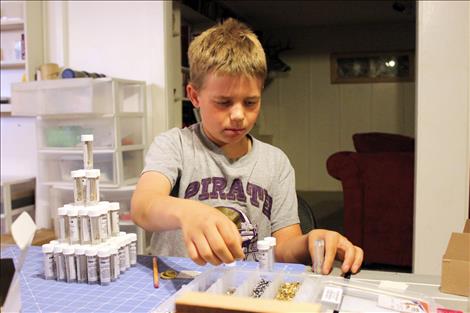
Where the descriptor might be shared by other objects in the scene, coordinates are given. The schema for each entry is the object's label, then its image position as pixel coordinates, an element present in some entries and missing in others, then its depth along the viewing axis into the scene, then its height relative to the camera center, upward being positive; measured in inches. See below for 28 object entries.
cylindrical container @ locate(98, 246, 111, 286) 31.6 -8.8
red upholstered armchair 119.9 -17.7
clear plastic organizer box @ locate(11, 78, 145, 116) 98.7 +9.5
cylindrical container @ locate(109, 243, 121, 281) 32.4 -8.7
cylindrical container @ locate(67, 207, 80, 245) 33.2 -6.2
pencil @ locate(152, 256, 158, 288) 30.9 -9.4
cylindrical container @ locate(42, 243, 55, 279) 33.0 -8.8
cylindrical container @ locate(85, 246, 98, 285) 31.9 -8.8
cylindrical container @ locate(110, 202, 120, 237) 35.5 -6.2
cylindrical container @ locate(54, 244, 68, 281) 32.6 -8.8
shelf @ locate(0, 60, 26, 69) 118.5 +19.9
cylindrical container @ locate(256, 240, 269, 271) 31.0 -8.0
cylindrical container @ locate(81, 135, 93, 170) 36.1 -0.9
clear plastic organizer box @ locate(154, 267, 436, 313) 23.6 -8.4
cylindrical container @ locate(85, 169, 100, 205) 34.6 -3.5
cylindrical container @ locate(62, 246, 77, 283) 32.4 -8.9
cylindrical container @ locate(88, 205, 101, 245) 33.1 -6.1
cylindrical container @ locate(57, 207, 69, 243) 33.7 -6.3
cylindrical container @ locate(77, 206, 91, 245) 33.1 -6.2
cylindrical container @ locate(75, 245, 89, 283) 32.4 -8.9
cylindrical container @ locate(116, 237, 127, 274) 33.7 -8.6
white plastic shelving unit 99.8 +2.6
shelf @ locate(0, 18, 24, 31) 116.2 +29.8
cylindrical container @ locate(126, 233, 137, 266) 35.4 -8.6
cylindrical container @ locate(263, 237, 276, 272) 31.3 -7.9
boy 36.4 -3.0
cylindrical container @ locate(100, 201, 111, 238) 34.5 -5.6
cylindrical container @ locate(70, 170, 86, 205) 34.6 -3.6
